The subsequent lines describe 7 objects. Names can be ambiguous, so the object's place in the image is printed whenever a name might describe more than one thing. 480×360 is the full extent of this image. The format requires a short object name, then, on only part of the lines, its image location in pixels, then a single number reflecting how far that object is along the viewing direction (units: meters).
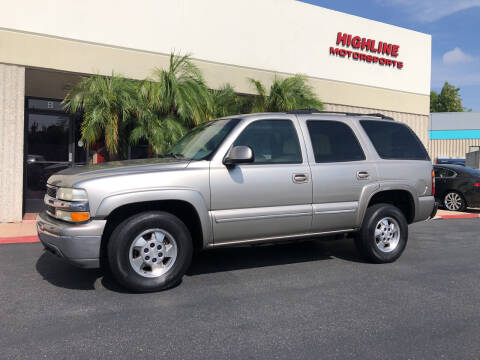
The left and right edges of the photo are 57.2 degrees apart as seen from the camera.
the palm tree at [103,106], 9.57
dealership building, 9.66
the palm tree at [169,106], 9.99
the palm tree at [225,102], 11.35
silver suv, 4.45
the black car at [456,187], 12.58
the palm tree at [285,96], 12.15
